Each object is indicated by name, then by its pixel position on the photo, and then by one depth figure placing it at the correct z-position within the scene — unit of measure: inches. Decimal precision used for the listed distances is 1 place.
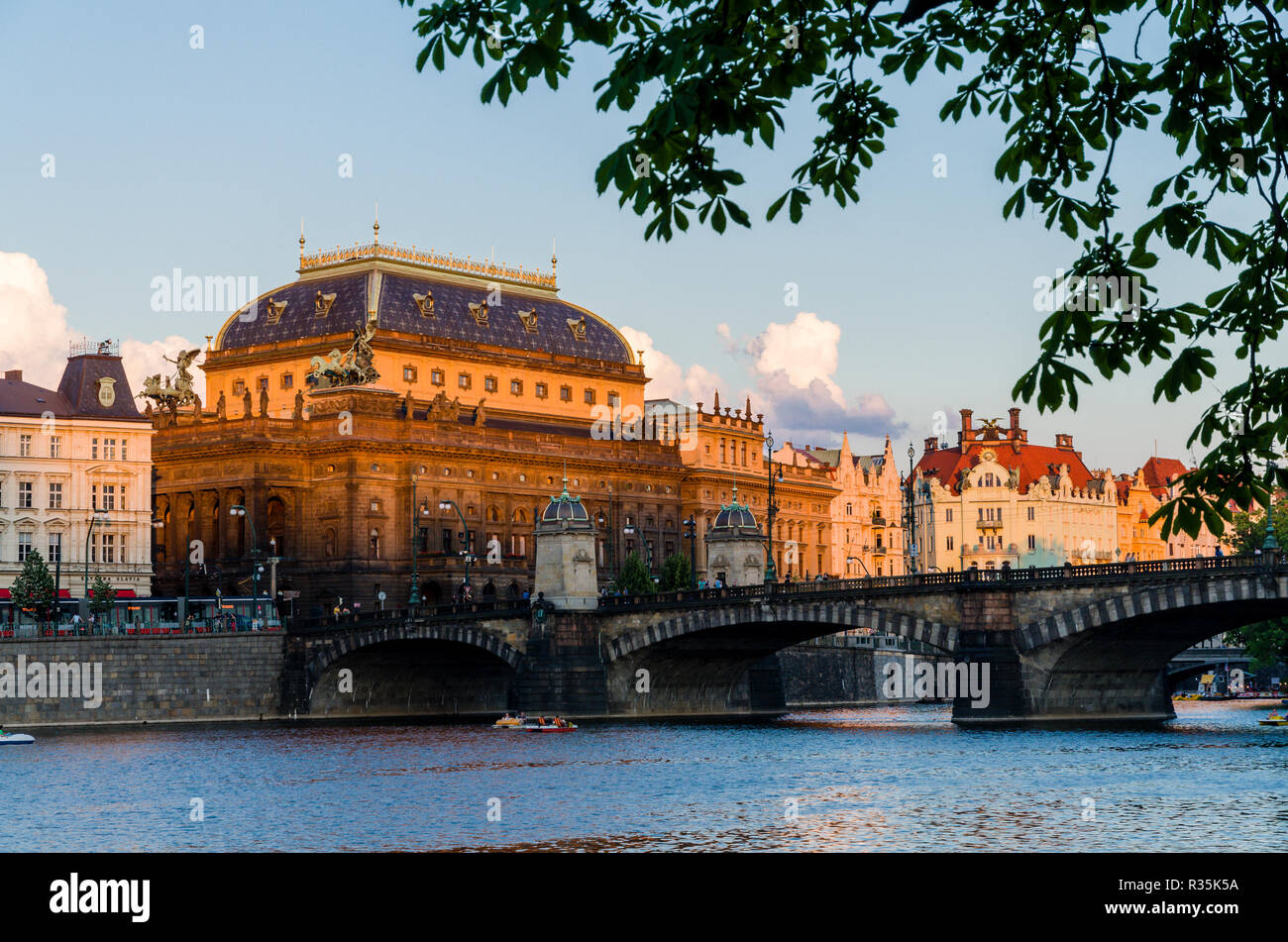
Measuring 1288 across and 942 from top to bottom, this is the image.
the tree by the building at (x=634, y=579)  5339.6
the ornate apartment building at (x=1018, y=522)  7765.8
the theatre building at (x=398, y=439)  5565.9
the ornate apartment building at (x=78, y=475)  4635.8
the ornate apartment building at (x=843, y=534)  7603.4
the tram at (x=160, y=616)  4215.1
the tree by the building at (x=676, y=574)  5521.7
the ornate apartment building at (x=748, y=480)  6653.5
